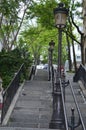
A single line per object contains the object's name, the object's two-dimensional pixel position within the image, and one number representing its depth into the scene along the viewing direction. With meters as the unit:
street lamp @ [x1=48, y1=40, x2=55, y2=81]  12.37
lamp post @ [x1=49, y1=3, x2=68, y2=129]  5.29
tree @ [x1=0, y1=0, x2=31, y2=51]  10.99
